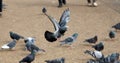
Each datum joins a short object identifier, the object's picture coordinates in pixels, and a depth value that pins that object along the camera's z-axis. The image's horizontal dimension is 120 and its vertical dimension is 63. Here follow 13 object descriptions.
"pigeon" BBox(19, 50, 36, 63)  9.36
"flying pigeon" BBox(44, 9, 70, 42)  8.15
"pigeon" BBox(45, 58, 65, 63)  9.01
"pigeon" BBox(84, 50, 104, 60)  9.33
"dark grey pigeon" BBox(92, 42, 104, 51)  10.79
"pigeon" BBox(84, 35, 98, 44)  11.79
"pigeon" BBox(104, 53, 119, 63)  9.04
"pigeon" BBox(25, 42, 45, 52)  10.48
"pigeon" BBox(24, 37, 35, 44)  11.27
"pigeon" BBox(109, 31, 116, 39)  12.39
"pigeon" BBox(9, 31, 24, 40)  11.87
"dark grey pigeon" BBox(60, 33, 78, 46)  11.49
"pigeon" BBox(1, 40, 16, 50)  11.08
